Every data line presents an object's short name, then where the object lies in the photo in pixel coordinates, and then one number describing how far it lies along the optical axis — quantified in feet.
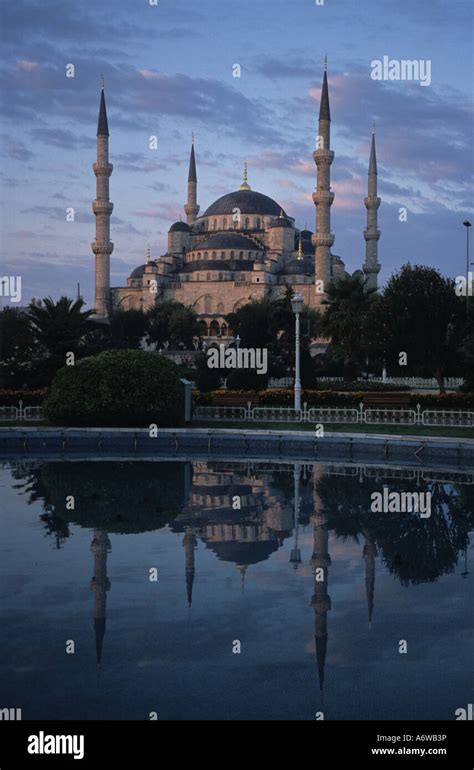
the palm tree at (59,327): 106.73
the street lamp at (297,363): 92.07
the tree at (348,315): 122.72
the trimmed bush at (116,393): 83.51
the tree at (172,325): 221.66
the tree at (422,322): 104.99
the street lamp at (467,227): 133.47
